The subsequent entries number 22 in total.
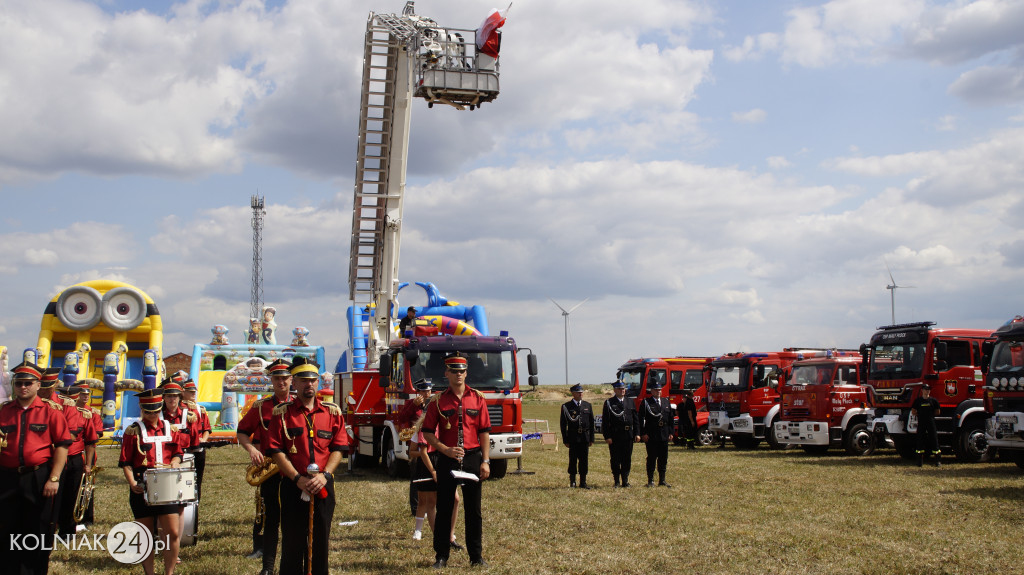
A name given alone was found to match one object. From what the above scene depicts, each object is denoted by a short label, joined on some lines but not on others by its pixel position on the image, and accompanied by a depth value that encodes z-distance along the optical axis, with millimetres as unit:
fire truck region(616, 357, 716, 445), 26969
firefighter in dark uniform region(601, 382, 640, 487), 14289
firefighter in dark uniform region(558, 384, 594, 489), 14445
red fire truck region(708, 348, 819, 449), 23969
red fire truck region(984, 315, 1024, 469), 14609
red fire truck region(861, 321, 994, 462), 17484
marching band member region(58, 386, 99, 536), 8953
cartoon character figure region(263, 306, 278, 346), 29547
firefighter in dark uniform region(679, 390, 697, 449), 25141
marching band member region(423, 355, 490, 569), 8164
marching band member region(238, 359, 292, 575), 6582
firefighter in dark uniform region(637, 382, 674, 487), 14391
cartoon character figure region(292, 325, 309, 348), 26859
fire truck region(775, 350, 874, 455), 20500
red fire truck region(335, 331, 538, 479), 15266
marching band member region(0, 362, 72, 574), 6758
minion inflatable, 25078
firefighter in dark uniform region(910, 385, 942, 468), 16875
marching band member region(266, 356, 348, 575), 6199
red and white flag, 17969
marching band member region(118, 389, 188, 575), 7234
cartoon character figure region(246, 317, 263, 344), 30016
